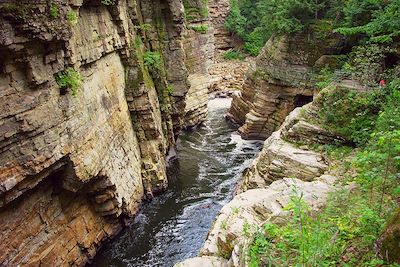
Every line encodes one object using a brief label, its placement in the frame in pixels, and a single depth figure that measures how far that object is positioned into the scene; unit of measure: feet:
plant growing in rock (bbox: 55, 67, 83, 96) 32.22
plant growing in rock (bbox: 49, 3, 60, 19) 29.22
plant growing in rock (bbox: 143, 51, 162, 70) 54.13
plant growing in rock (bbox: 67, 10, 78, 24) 32.01
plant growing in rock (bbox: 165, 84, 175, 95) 60.75
